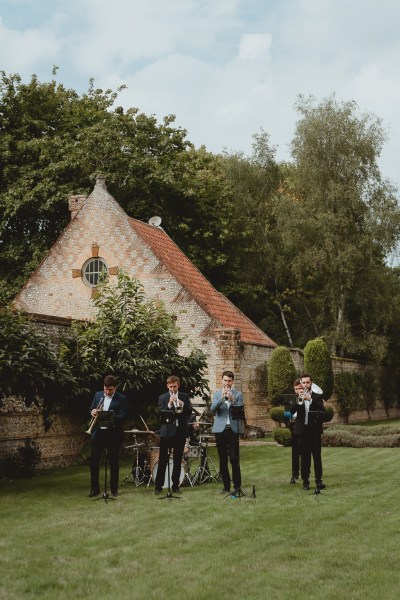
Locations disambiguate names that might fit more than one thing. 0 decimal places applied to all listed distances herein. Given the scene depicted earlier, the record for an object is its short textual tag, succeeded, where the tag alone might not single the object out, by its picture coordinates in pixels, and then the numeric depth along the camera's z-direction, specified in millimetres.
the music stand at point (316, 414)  13109
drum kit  13852
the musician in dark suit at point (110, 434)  12508
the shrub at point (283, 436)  22375
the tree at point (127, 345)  17312
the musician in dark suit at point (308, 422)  13086
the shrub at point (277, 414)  25361
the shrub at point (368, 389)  38562
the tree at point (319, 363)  29906
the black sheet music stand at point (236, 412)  12438
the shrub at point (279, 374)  26297
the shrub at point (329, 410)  26561
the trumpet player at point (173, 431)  12805
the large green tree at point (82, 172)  33031
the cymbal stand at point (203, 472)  14203
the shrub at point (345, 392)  35219
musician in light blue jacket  12562
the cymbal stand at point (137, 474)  14031
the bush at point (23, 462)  15883
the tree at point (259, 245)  40094
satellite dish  31711
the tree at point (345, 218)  37406
